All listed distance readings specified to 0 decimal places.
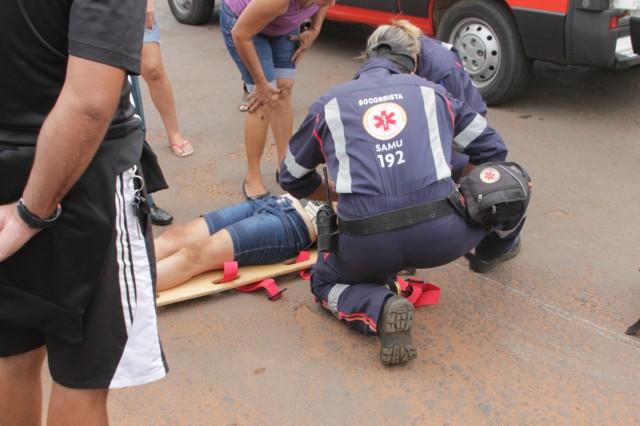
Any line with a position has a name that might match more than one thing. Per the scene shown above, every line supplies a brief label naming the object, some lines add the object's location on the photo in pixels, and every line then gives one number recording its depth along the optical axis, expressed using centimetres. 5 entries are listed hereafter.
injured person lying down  357
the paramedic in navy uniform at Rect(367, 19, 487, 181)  348
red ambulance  514
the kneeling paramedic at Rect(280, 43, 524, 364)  301
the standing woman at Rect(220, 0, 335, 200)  418
